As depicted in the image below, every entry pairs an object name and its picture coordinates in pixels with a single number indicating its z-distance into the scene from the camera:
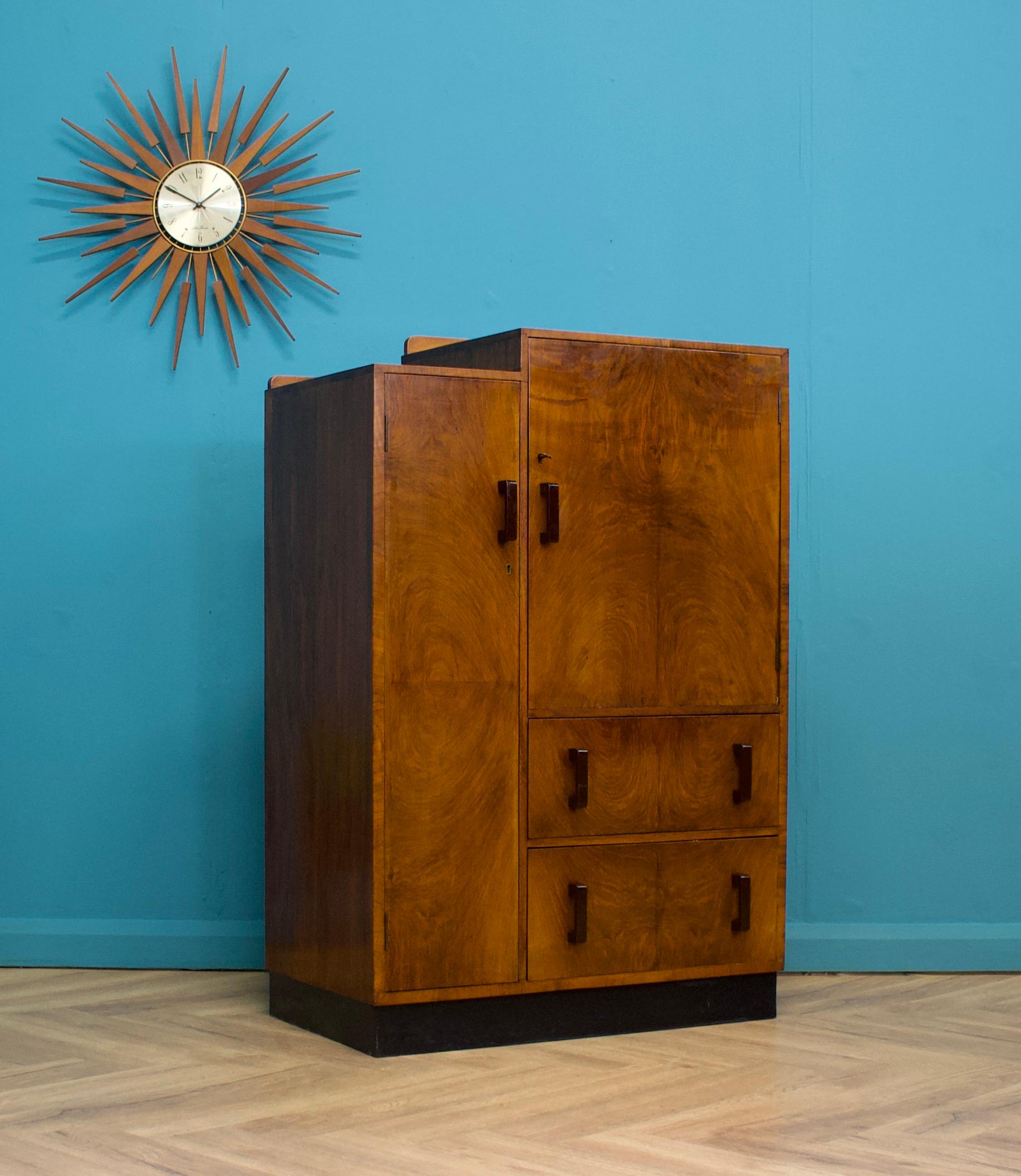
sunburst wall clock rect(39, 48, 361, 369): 3.58
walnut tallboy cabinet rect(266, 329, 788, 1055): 2.82
